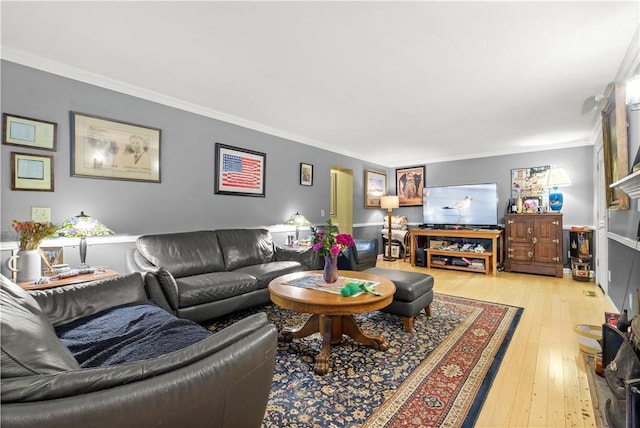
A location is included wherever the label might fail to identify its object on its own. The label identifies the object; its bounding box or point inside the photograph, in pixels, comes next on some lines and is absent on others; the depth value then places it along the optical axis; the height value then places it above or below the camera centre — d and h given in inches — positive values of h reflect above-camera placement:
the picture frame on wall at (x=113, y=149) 105.2 +25.0
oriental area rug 61.4 -41.3
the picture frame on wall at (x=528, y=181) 209.8 +24.9
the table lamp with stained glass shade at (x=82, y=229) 89.6 -4.7
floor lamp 252.1 +9.3
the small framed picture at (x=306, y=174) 192.7 +27.0
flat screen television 216.7 +7.4
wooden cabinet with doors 189.2 -18.5
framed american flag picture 148.5 +23.0
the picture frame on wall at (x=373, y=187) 252.8 +24.8
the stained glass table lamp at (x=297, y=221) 173.3 -3.7
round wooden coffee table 77.2 -24.9
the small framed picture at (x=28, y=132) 91.0 +26.2
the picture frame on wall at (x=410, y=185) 266.2 +27.9
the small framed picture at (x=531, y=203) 204.3 +8.6
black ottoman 101.6 -28.7
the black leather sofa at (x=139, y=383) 26.2 -17.0
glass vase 96.1 -18.0
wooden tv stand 199.9 -22.7
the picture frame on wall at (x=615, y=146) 93.4 +25.0
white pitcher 82.8 -14.5
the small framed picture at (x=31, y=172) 92.3 +13.5
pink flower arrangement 94.4 -8.8
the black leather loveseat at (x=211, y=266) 98.0 -22.3
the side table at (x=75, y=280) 79.0 -18.9
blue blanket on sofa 51.3 -24.1
